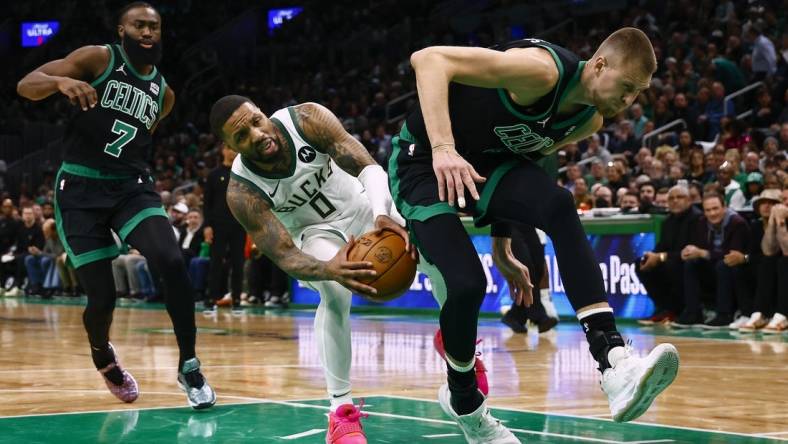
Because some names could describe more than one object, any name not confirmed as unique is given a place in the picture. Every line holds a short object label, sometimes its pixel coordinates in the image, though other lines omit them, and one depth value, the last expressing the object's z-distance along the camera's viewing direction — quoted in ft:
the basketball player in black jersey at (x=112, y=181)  20.79
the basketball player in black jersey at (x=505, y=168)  13.82
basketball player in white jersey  16.49
